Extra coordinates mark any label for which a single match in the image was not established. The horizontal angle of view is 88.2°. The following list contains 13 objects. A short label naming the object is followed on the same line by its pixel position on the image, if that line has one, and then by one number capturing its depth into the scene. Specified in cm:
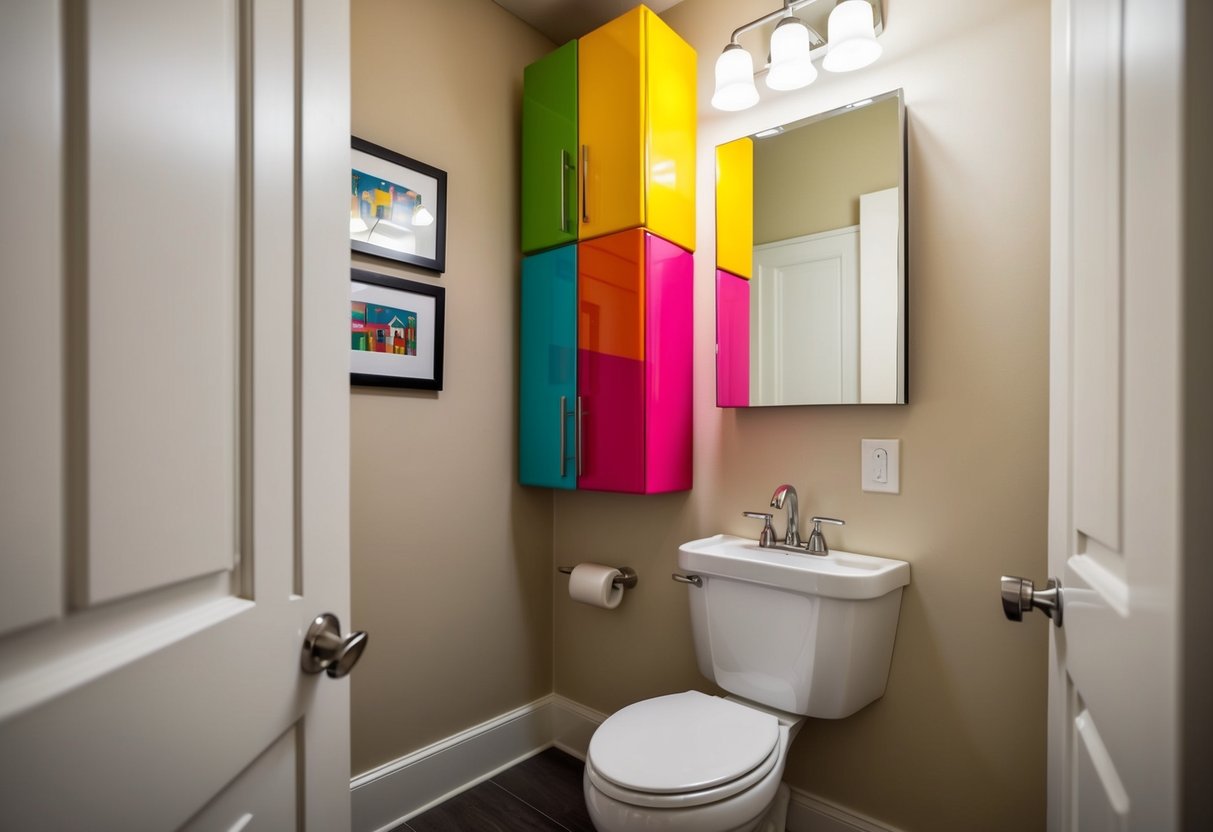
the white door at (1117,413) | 45
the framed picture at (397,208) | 169
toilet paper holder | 204
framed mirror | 155
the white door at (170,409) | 38
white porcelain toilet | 115
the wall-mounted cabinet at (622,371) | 177
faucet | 167
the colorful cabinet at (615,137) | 176
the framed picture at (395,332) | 169
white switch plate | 156
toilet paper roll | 198
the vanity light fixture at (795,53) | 151
